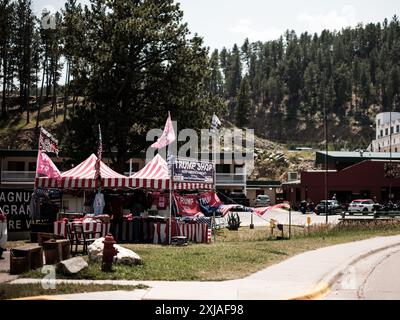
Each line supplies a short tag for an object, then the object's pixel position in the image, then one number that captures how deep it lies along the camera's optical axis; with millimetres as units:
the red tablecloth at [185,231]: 20766
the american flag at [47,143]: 21795
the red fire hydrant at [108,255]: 12266
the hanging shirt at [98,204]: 20938
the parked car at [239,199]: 58053
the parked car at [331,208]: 50594
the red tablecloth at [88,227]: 18969
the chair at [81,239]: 16188
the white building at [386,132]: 104162
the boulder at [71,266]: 11914
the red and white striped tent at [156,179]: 20828
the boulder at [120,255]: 13312
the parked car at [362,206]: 48875
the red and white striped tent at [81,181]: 20953
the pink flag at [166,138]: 21438
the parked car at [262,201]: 63438
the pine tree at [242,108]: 124312
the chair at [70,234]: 16734
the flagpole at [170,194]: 20362
